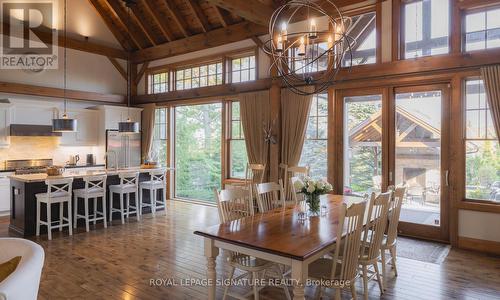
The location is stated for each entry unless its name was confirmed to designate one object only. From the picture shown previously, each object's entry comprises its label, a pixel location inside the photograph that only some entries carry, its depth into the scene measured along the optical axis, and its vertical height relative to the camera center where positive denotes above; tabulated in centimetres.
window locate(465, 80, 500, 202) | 460 -1
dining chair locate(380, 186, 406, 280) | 337 -72
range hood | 703 +39
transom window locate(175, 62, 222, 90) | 785 +174
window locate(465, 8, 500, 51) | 456 +162
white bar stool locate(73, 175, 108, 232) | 564 -76
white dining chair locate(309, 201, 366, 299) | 251 -78
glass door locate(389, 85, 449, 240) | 502 -14
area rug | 438 -139
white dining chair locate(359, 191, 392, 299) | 298 -77
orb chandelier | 582 +188
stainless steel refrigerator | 857 +1
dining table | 228 -69
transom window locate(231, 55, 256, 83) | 719 +171
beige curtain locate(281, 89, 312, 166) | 617 +45
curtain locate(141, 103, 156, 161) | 897 +57
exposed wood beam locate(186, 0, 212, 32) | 719 +288
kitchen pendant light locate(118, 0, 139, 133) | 650 +41
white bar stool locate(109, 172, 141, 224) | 618 -76
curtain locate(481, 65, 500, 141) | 441 +76
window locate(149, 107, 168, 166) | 902 +27
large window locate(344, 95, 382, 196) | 555 +7
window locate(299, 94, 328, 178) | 616 +17
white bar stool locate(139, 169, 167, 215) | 667 -75
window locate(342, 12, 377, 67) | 555 +180
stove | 709 -37
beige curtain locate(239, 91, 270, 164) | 671 +54
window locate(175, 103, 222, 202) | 816 -4
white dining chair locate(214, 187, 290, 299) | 292 -69
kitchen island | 536 -82
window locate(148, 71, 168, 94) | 901 +176
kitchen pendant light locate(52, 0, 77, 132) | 549 +38
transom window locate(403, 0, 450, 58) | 494 +180
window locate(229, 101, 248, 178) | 744 +3
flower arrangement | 331 -40
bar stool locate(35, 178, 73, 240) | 516 -77
